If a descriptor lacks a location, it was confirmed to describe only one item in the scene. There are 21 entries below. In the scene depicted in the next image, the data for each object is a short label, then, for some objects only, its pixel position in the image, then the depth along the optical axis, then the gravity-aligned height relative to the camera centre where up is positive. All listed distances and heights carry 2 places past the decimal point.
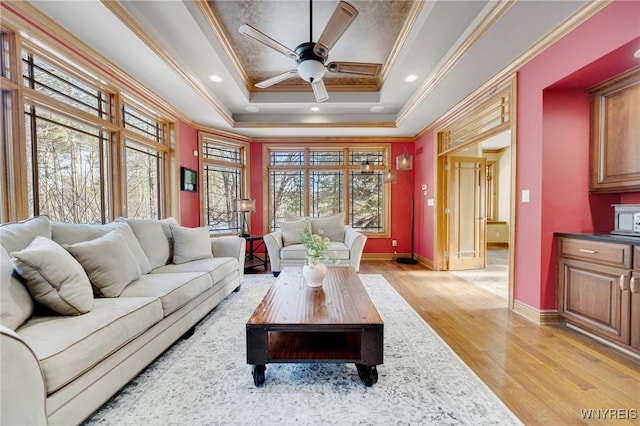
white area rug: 1.36 -1.11
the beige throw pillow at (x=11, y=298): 1.25 -0.46
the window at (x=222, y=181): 4.97 +0.53
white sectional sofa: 1.04 -0.62
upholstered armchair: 4.00 -0.57
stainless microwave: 2.03 -0.12
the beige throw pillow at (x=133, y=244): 2.34 -0.34
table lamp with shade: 4.53 +0.02
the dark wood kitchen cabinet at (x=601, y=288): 1.90 -0.68
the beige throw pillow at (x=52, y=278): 1.40 -0.39
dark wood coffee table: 1.54 -0.74
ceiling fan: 1.92 +1.38
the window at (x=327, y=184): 5.59 +0.49
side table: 4.64 -1.01
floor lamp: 4.56 +0.49
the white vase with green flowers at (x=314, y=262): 2.19 -0.48
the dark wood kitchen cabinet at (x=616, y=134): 2.12 +0.61
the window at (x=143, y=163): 3.32 +0.63
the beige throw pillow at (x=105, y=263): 1.79 -0.40
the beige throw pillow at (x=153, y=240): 2.63 -0.34
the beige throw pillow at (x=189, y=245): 2.92 -0.44
